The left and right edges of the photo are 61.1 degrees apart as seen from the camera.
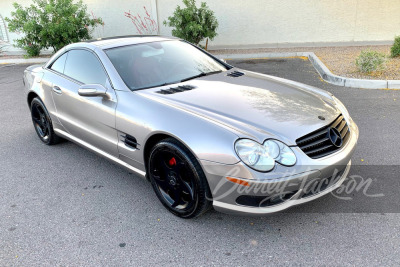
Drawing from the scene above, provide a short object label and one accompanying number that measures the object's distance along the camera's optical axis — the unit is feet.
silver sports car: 8.41
